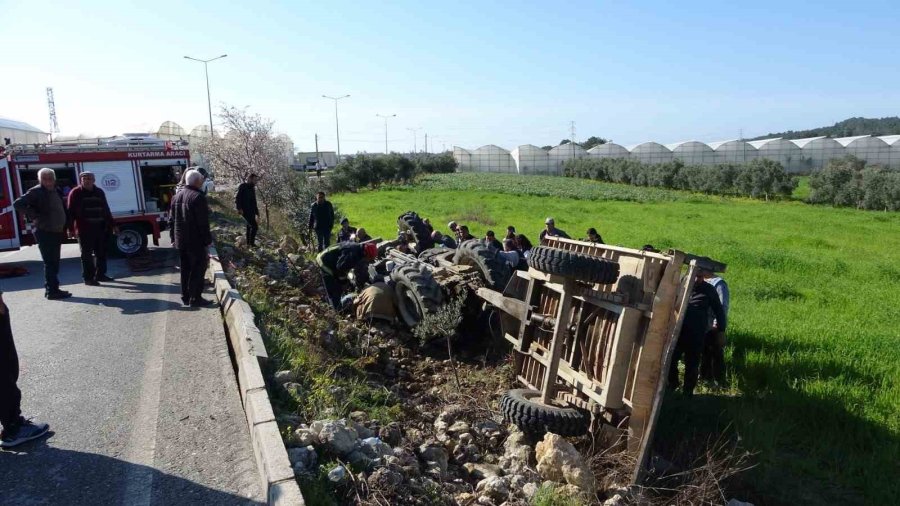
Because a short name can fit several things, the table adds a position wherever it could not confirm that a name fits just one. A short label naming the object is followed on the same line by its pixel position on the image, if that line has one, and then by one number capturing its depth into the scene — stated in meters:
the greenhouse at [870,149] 56.34
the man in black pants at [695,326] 6.09
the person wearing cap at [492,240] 10.63
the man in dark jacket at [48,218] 8.02
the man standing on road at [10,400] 4.00
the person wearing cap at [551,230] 10.68
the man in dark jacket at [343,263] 9.02
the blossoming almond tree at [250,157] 19.12
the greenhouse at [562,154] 76.31
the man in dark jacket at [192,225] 7.25
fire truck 11.14
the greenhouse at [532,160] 76.94
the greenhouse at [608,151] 73.89
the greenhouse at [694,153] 66.81
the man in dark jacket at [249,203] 11.66
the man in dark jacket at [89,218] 8.47
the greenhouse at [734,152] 64.08
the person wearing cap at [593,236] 7.94
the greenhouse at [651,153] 69.75
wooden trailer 4.57
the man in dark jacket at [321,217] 13.21
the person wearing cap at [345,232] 12.38
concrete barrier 3.37
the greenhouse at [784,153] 62.34
